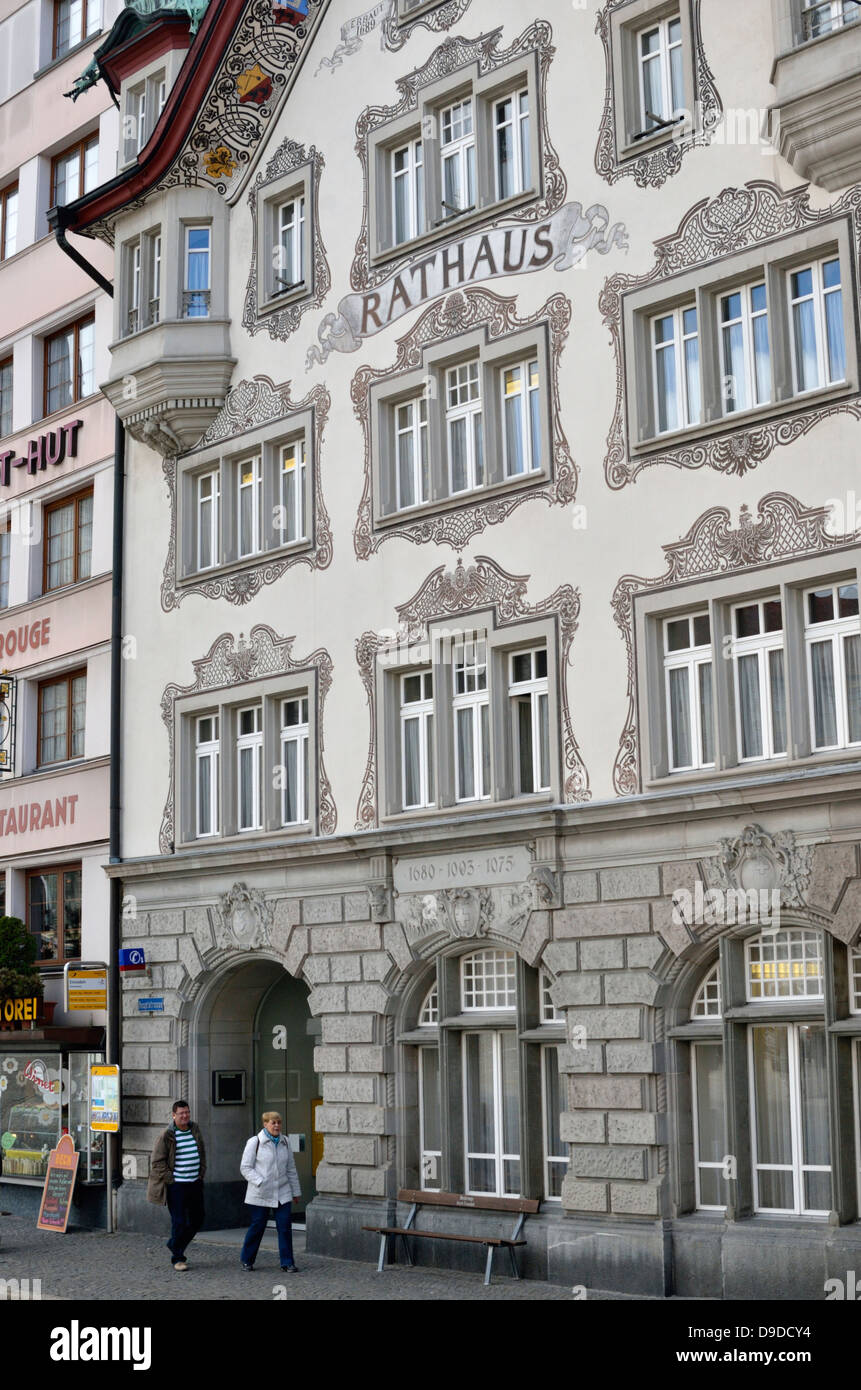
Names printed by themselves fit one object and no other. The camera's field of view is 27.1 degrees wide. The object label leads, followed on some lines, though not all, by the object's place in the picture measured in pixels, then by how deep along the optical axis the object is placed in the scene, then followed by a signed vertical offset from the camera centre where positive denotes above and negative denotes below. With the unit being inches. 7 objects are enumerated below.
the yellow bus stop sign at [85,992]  1026.7 +34.0
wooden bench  776.9 -72.4
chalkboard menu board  1002.1 -74.3
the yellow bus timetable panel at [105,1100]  983.0 -26.1
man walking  848.9 -62.5
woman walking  818.2 -59.9
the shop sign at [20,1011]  1076.3 +25.3
